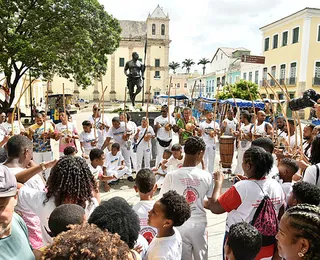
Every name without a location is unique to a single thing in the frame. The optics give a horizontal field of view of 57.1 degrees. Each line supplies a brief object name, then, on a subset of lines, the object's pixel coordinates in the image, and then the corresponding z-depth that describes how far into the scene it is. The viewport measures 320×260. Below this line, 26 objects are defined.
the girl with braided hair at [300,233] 1.64
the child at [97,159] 4.84
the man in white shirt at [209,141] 7.71
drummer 8.96
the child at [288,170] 3.52
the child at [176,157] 5.50
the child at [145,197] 2.82
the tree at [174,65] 91.11
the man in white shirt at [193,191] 2.88
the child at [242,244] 2.09
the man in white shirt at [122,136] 7.53
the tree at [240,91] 23.94
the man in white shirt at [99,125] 7.88
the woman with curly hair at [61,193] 2.42
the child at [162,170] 5.50
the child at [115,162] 6.93
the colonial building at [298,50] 29.05
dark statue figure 12.21
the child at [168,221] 2.27
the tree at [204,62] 86.56
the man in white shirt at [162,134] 7.81
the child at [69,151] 4.73
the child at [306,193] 2.54
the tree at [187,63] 91.81
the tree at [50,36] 14.74
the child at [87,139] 7.13
